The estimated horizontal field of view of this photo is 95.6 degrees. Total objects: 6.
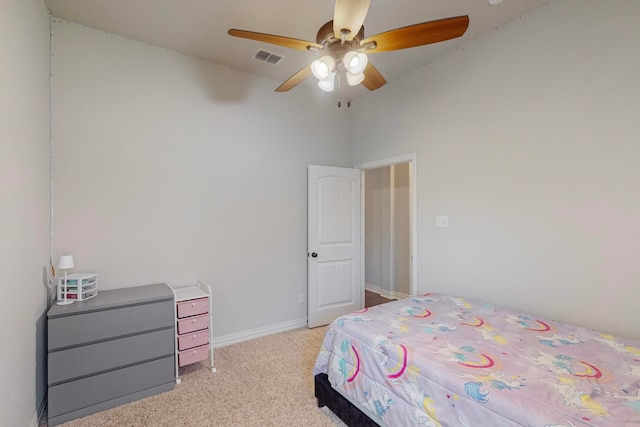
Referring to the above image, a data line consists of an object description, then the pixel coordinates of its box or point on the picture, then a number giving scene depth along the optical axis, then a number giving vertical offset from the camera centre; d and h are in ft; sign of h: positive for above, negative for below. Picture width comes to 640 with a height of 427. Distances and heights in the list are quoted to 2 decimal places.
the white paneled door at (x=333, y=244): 11.62 -1.19
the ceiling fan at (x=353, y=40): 4.92 +3.27
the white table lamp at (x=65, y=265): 6.85 -1.15
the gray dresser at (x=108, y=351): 6.31 -3.17
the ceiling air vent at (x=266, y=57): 9.35 +5.26
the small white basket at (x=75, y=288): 6.97 -1.73
